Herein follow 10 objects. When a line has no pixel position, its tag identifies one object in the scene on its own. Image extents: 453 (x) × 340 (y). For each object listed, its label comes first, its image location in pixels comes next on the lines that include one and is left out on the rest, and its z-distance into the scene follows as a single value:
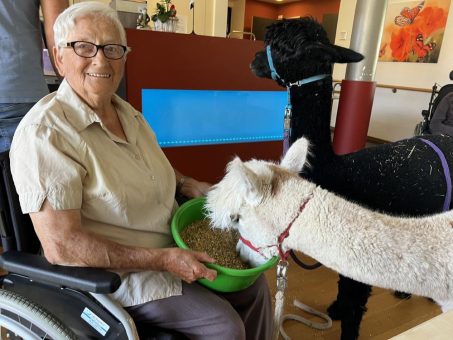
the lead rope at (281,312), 1.01
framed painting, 4.94
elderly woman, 0.83
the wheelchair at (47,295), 0.81
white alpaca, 0.80
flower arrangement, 2.52
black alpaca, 1.30
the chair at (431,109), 3.51
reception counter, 2.22
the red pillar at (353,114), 2.61
